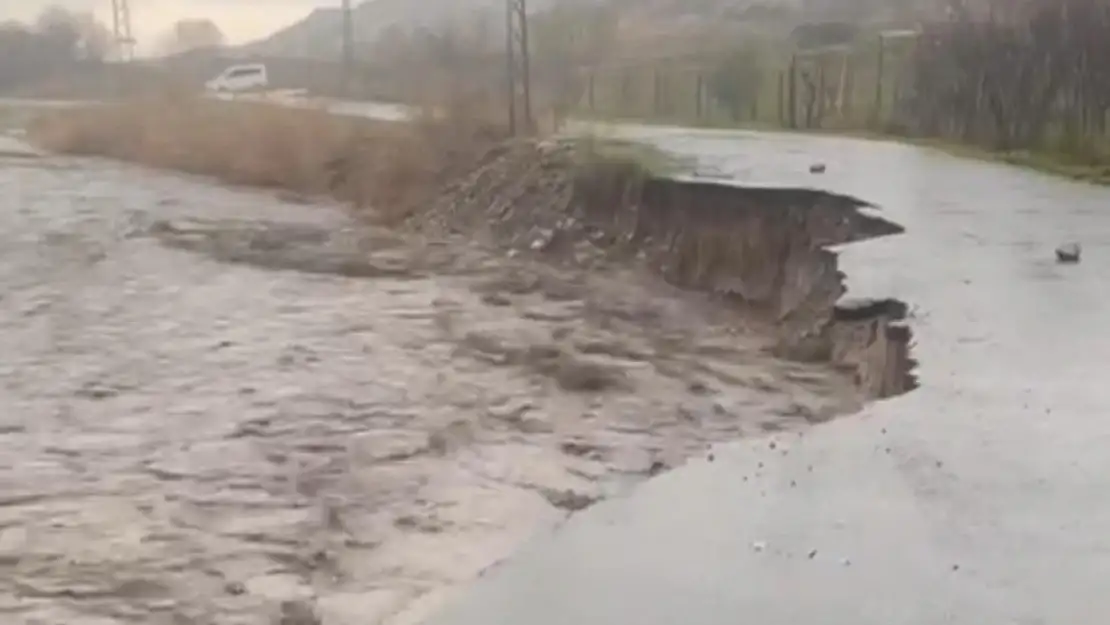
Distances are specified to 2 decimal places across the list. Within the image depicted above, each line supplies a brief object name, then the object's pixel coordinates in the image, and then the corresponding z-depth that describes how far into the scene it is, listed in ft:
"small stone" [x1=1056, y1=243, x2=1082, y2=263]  41.96
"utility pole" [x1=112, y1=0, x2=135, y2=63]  241.55
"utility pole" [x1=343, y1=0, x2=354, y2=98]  193.06
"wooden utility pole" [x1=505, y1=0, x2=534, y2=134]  91.04
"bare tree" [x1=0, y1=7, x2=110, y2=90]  233.96
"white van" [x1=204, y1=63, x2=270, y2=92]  193.57
